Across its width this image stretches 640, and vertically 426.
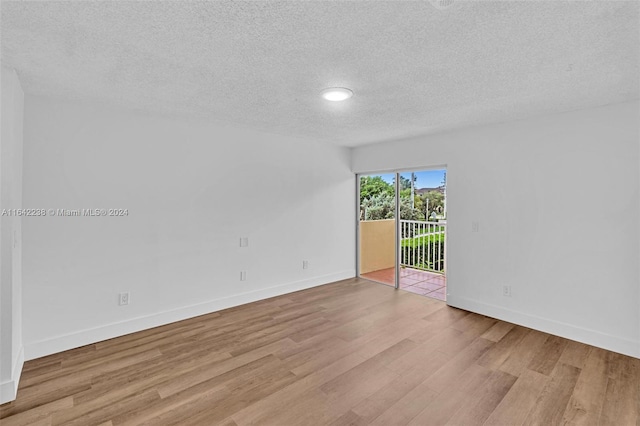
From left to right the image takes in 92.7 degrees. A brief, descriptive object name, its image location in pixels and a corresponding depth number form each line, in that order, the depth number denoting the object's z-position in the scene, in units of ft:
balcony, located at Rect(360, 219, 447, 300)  17.19
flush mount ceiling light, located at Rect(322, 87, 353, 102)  8.57
